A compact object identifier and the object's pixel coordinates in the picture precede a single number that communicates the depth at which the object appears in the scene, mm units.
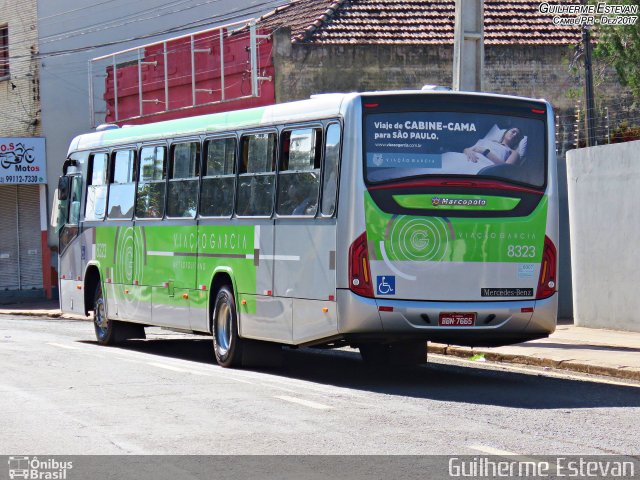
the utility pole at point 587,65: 28083
